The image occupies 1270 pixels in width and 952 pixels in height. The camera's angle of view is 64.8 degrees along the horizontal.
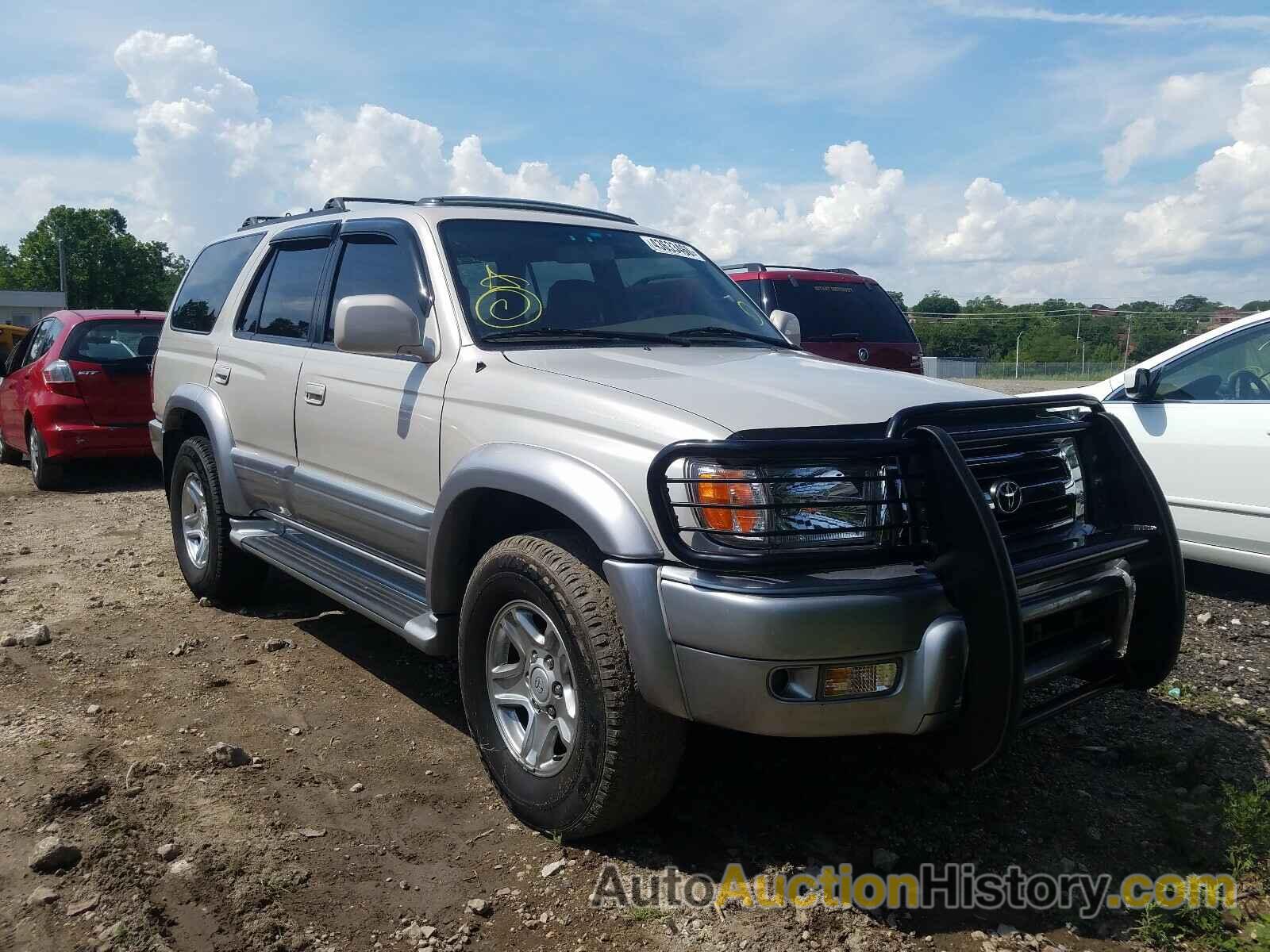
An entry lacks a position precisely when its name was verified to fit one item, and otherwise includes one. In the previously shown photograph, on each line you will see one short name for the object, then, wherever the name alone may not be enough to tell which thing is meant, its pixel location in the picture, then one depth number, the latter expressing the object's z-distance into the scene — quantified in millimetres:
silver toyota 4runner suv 2502
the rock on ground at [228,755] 3529
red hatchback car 8953
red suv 8609
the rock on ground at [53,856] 2816
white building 72850
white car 5145
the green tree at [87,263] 92562
